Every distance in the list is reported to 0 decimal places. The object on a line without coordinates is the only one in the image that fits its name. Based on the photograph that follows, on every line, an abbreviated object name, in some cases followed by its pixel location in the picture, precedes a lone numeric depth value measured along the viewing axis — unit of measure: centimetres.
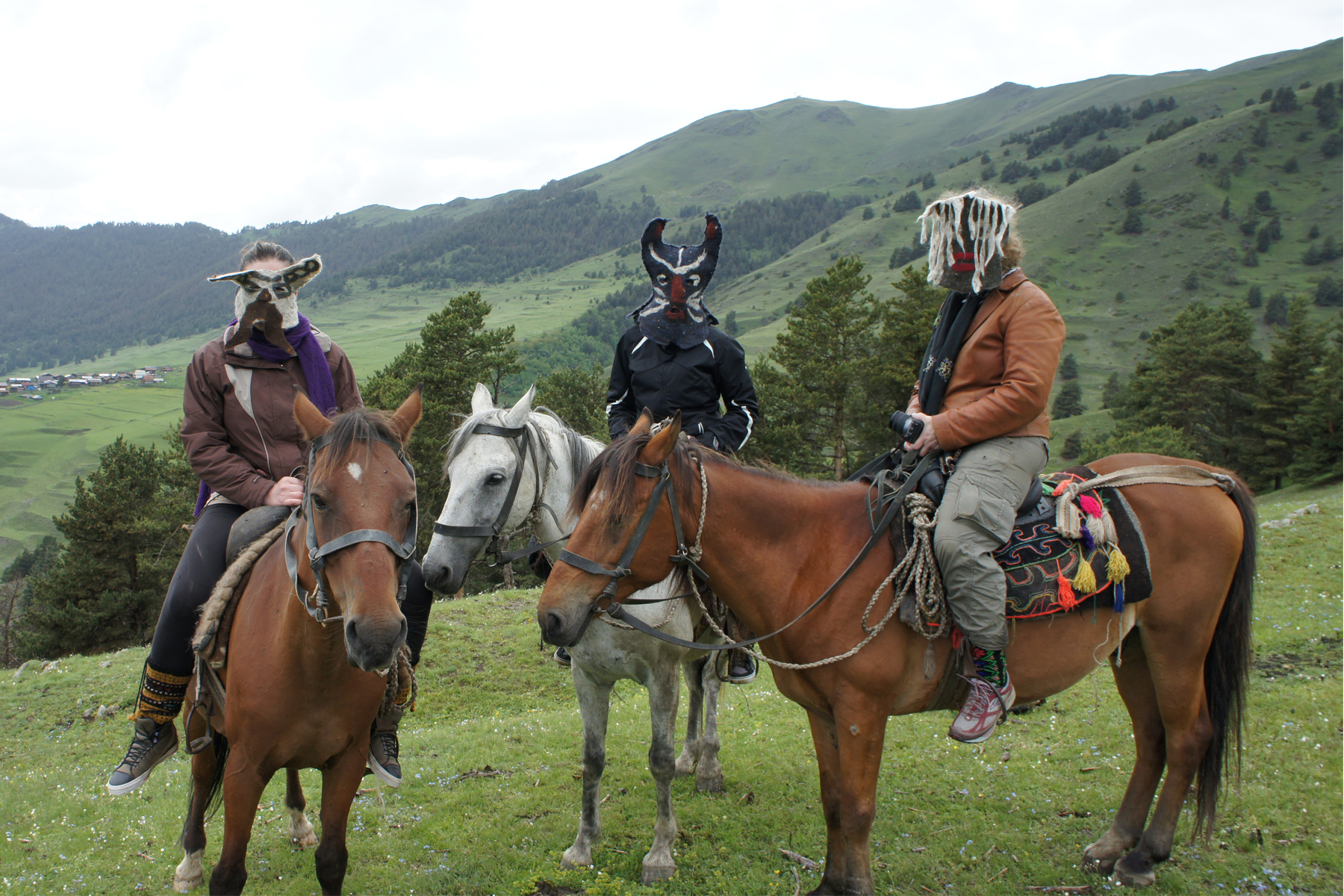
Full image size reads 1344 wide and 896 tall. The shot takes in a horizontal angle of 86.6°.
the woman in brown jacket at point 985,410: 393
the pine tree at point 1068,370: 9212
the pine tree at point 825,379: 3453
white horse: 449
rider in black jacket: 573
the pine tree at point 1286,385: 4469
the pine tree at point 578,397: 3853
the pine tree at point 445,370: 2741
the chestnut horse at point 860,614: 365
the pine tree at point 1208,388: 4794
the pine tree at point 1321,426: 3975
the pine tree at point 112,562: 3114
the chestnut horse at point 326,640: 305
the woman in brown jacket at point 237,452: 410
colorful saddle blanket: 416
